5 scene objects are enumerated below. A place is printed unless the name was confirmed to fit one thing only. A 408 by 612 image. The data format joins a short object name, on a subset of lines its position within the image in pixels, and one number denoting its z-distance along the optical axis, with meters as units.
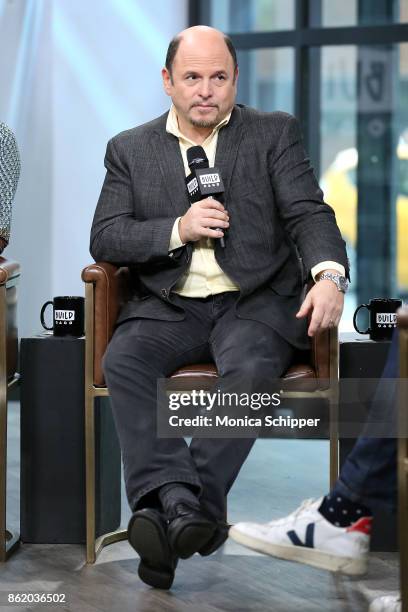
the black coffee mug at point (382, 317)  6.37
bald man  5.69
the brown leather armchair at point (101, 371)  5.94
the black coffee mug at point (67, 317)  6.57
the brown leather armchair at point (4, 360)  6.19
